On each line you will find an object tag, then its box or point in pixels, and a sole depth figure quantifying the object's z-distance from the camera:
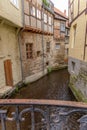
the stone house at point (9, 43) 3.61
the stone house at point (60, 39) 8.91
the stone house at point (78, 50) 3.44
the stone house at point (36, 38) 5.41
